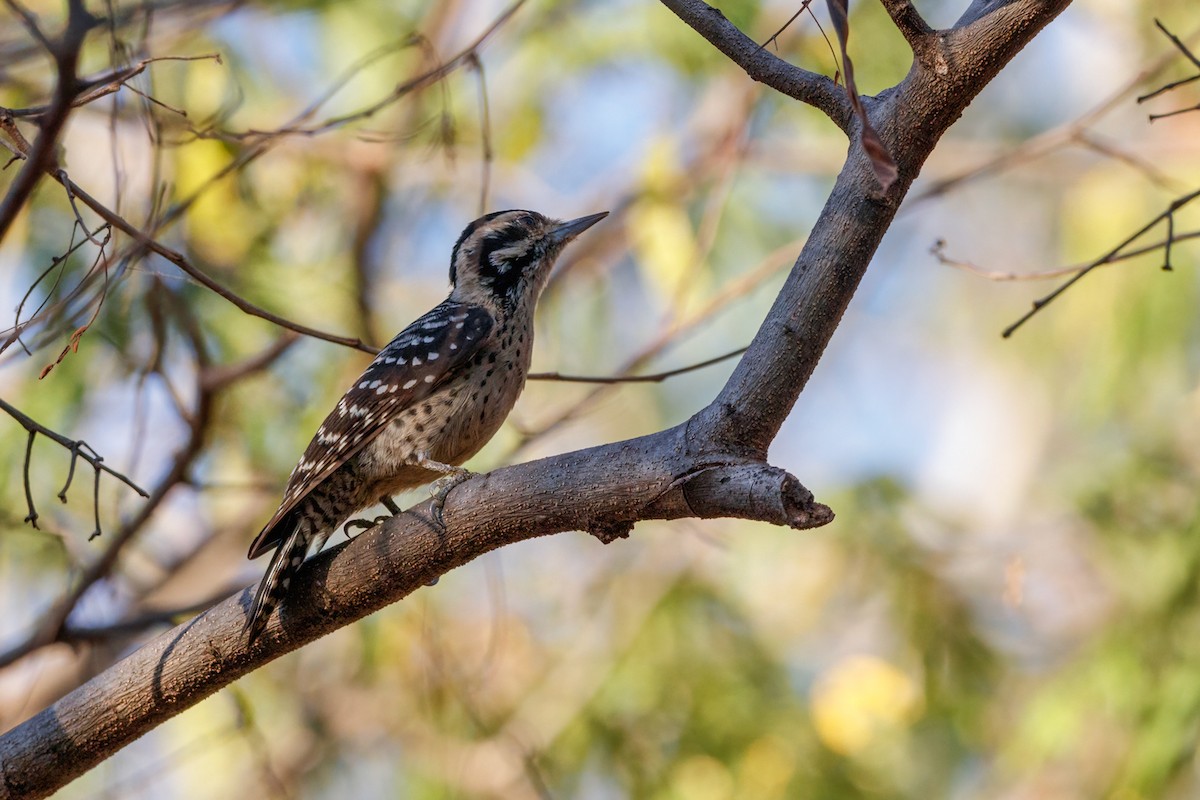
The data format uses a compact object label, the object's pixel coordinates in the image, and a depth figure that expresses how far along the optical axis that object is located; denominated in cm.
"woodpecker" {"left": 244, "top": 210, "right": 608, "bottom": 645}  750
